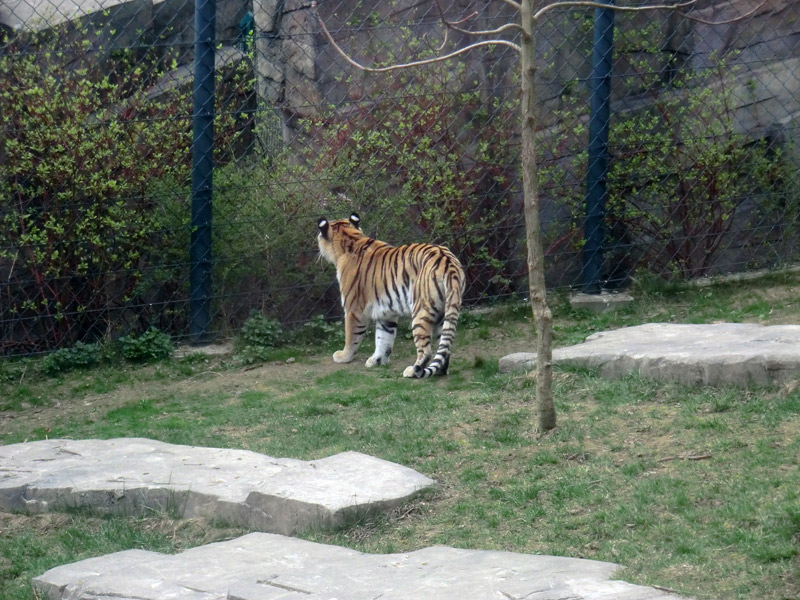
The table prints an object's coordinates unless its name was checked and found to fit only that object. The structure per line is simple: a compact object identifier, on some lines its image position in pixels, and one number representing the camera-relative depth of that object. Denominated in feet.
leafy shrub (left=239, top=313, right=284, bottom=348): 52.03
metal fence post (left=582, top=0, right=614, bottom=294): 55.57
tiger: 46.73
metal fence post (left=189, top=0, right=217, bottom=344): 50.52
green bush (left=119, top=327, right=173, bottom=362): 50.55
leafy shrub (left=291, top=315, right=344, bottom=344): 53.62
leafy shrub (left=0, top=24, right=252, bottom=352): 48.39
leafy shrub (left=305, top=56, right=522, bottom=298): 54.65
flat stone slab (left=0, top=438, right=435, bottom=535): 28.17
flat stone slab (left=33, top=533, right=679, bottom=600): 20.81
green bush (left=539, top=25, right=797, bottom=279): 57.31
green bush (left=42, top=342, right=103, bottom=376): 49.03
